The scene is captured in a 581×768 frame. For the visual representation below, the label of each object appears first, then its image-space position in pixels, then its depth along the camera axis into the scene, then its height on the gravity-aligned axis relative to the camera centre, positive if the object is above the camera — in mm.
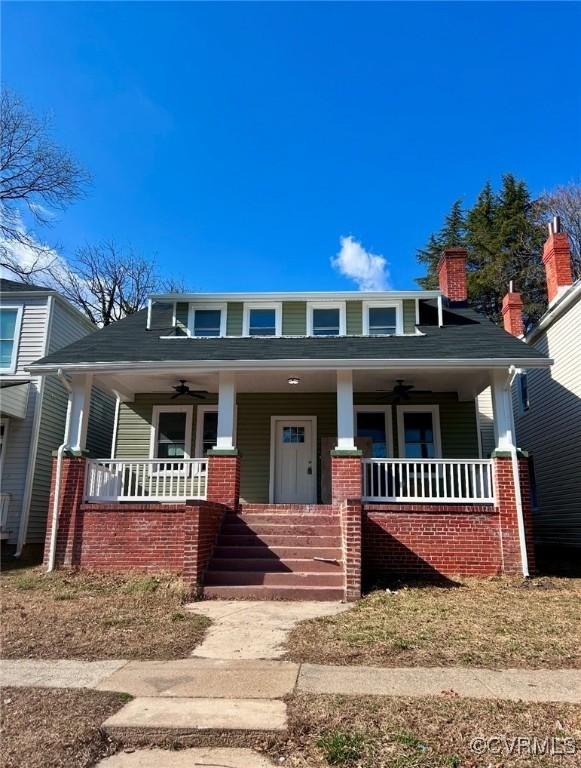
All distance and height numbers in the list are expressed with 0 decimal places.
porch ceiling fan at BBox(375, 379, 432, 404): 11586 +2623
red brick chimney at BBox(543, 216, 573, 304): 14484 +6571
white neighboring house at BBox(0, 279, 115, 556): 11852 +2247
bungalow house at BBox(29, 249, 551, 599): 8984 +1568
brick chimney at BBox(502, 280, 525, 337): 16406 +5896
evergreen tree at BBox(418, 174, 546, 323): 27406 +14125
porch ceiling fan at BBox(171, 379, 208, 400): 11867 +2593
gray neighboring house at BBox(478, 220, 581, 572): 12930 +2677
